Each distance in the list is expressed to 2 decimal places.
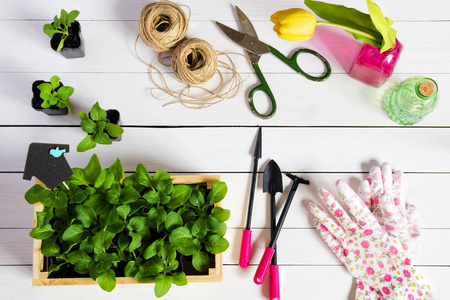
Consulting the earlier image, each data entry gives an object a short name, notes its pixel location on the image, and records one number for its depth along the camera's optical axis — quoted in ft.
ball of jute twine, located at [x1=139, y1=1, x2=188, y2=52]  2.75
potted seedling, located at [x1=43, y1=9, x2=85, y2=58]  2.85
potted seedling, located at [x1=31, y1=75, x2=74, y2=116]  2.57
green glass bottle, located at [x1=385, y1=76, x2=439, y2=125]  2.69
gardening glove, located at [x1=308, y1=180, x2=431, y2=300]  2.83
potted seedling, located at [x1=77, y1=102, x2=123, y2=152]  2.38
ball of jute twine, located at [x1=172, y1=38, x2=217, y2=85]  2.80
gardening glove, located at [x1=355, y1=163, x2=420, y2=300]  2.92
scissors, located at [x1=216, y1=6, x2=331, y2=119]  3.05
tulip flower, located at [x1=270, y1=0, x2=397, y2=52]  2.65
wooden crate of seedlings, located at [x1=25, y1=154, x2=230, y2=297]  2.27
